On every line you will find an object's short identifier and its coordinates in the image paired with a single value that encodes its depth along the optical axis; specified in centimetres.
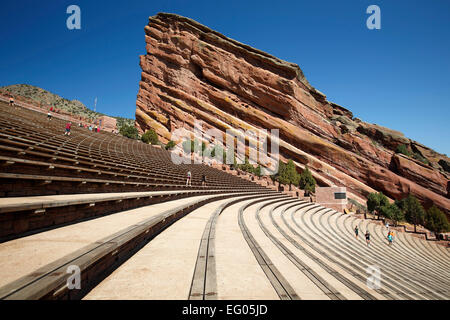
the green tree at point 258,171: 3659
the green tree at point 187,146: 3925
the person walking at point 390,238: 1862
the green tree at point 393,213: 3192
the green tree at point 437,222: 2967
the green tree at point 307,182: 3441
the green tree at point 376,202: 3434
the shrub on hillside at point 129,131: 3741
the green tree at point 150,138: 3716
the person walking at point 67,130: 1358
